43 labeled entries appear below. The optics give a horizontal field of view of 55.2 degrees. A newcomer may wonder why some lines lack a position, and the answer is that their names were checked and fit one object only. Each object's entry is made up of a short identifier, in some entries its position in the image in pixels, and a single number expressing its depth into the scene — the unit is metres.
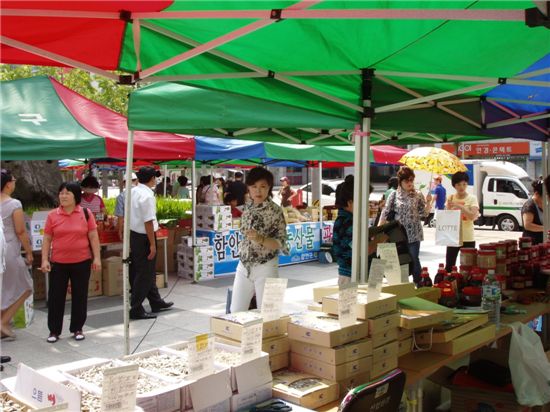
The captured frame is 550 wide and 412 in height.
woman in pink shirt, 5.74
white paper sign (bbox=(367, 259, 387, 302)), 2.88
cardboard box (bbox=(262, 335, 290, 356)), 2.61
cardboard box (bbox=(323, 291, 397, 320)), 2.72
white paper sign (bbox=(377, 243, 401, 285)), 3.46
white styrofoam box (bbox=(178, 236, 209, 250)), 9.47
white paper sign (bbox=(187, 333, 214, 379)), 2.05
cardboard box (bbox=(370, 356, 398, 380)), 2.71
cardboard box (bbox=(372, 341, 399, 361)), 2.74
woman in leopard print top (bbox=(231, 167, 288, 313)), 4.41
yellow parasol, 9.24
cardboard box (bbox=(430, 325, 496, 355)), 3.16
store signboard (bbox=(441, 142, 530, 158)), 26.23
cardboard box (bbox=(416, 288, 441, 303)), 3.57
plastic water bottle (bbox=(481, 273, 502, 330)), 3.65
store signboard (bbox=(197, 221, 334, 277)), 9.92
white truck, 17.47
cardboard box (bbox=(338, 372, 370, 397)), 2.53
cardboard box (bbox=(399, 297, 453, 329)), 2.98
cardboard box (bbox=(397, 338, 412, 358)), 3.06
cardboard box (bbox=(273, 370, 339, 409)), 2.35
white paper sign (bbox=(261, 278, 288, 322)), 2.69
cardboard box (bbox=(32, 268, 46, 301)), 7.88
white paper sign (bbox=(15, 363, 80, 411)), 1.80
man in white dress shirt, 6.76
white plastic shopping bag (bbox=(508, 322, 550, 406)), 3.48
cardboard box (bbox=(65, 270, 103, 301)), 8.34
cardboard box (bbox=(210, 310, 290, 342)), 2.55
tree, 9.47
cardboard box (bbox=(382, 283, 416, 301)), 3.27
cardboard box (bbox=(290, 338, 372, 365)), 2.50
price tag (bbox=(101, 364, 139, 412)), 1.73
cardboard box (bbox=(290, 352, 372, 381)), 2.51
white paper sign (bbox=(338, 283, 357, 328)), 2.59
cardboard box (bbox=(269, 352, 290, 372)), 2.63
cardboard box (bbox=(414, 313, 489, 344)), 3.13
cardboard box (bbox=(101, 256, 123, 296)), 8.33
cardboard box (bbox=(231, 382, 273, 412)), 2.20
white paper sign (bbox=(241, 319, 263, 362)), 2.25
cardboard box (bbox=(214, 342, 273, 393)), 2.21
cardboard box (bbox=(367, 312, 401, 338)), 2.72
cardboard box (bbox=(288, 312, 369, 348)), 2.51
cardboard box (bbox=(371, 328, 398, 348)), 2.74
